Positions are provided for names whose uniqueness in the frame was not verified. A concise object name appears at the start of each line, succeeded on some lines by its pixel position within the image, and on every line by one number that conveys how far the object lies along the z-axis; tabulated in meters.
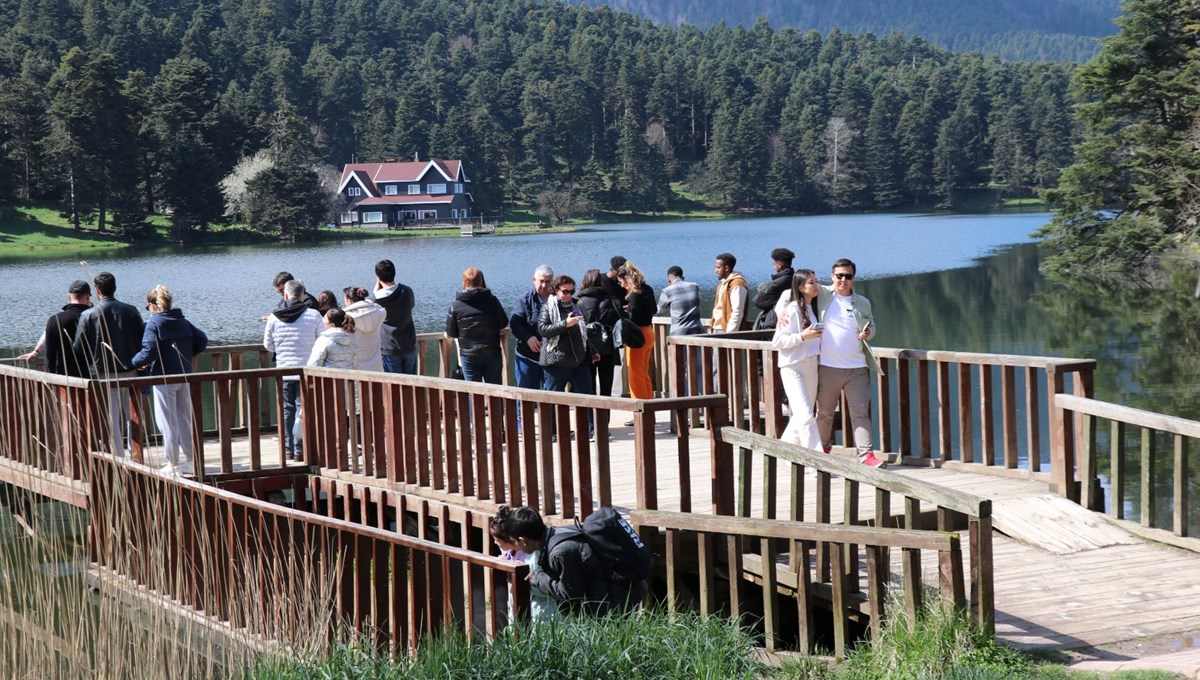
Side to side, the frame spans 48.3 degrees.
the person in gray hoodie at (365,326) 11.74
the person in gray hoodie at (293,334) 12.02
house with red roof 122.62
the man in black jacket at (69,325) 11.34
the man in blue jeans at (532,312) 11.70
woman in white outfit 10.22
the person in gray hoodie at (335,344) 11.34
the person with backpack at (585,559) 6.76
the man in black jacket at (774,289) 12.95
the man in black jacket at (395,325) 12.59
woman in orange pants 12.77
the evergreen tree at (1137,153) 41.31
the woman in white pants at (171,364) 11.00
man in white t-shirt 10.20
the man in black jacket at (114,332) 10.96
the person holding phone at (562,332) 11.35
